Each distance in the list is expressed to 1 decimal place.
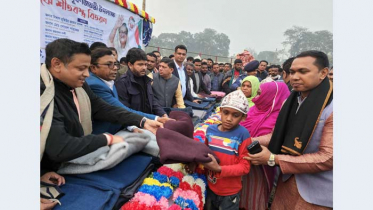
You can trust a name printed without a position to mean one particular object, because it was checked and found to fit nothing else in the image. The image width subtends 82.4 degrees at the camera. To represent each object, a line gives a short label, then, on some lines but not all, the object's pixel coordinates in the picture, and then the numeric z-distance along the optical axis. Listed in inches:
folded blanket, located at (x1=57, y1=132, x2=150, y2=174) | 52.9
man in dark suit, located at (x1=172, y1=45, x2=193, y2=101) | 203.8
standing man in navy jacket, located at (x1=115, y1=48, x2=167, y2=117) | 115.9
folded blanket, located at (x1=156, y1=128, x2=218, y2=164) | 56.4
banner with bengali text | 150.8
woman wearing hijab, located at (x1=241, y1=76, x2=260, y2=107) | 128.6
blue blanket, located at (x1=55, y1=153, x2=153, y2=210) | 45.6
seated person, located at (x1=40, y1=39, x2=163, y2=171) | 46.6
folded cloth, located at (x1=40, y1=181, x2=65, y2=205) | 45.2
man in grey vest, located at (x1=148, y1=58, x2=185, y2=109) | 161.9
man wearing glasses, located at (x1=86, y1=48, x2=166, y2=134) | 83.4
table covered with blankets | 48.5
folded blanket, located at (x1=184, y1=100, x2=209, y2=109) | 195.9
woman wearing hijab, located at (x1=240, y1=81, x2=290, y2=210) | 92.4
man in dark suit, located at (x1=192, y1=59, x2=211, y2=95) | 250.7
